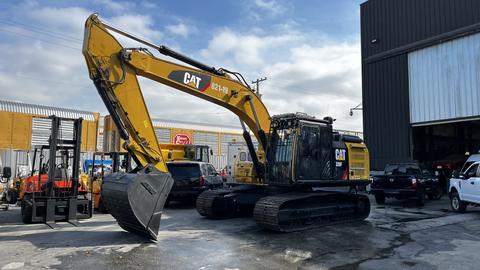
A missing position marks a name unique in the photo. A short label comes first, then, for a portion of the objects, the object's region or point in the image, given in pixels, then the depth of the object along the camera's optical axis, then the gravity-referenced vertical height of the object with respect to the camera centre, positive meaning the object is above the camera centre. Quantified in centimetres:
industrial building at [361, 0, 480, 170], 1978 +492
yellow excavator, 852 +45
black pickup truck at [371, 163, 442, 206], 1642 -43
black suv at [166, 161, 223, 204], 1534 -36
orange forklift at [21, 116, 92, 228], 1120 -61
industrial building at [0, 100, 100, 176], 2299 +216
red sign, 3500 +262
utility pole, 4182 +892
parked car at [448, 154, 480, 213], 1353 -47
